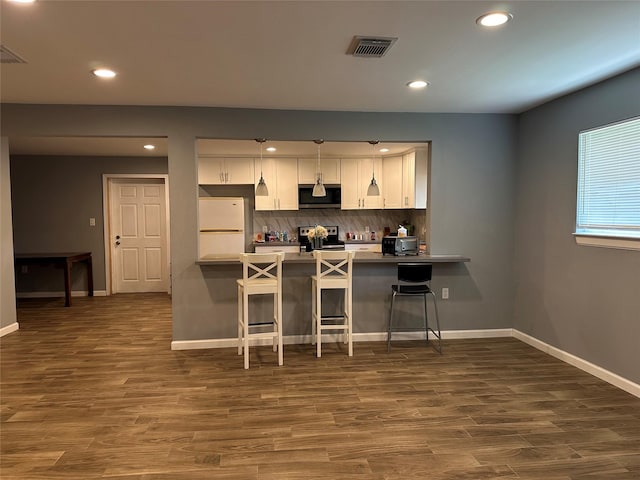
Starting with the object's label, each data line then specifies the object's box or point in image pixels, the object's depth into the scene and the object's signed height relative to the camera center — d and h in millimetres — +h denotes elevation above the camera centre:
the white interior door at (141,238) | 7191 -363
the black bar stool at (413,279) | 3994 -609
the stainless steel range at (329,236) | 6876 -321
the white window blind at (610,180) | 3039 +293
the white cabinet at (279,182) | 6668 +580
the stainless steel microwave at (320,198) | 6703 +319
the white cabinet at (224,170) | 6605 +771
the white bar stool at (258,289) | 3592 -648
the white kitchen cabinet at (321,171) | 6715 +769
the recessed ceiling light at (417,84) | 3221 +1077
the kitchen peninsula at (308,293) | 4145 -794
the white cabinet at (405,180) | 6180 +596
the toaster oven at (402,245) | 4340 -301
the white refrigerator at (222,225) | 6379 -119
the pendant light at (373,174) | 5091 +725
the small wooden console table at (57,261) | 6016 -644
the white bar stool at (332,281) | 3832 -614
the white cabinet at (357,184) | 6781 +556
